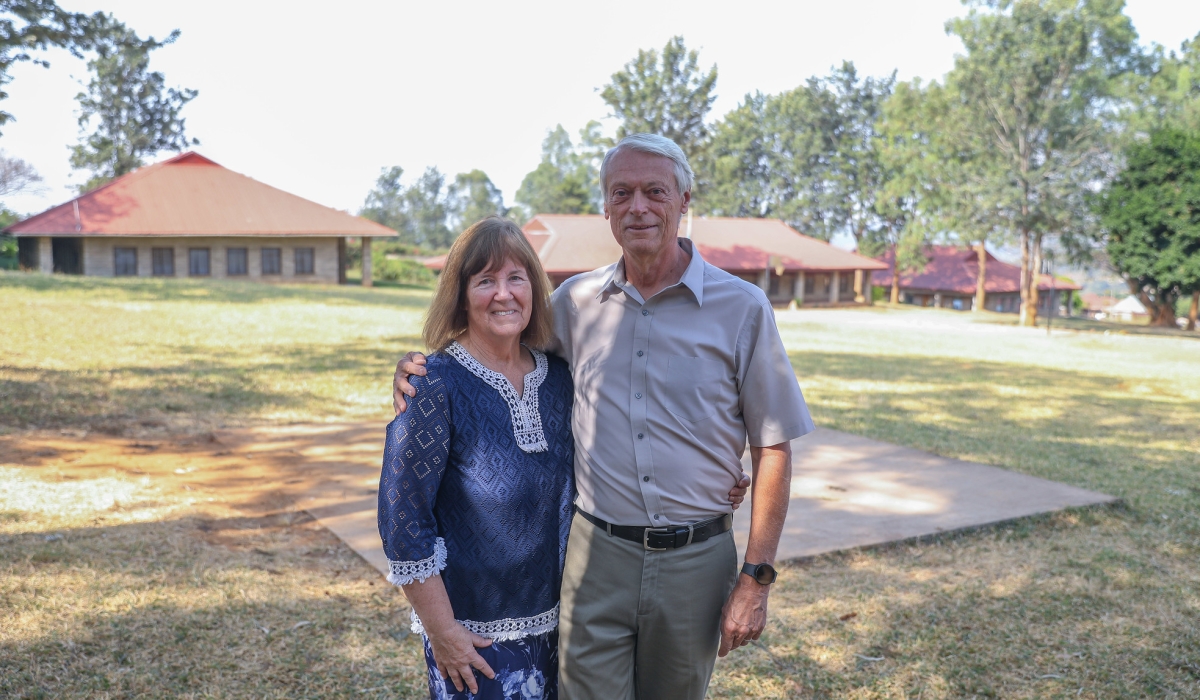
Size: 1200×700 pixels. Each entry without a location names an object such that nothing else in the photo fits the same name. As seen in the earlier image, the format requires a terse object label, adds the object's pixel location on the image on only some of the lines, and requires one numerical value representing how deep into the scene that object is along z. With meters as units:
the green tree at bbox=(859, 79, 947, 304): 41.06
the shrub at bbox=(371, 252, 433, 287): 42.94
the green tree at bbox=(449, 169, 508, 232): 104.69
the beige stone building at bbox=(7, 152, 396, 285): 30.95
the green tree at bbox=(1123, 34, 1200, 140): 37.17
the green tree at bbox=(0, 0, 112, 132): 8.84
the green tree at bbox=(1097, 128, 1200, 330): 29.95
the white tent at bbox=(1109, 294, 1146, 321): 87.38
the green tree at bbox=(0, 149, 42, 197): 45.62
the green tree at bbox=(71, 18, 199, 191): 51.56
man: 2.38
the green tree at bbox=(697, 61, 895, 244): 55.97
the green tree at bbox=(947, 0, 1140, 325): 33.44
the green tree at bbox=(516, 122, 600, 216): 87.75
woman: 2.10
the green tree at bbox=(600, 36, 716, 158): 45.03
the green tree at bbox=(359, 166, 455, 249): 95.25
